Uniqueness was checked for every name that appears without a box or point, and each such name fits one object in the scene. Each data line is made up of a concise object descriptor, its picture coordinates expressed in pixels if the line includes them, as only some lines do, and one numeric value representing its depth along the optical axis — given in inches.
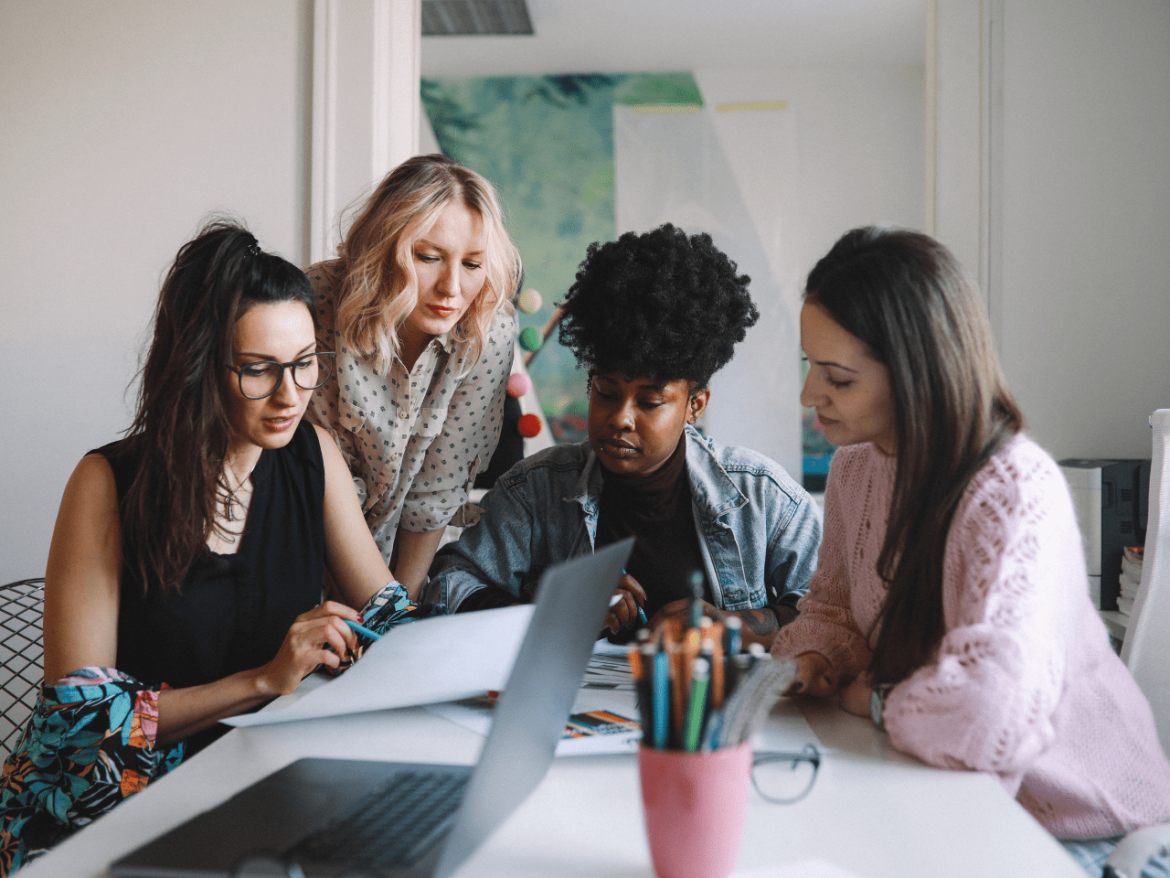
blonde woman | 63.7
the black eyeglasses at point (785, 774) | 29.3
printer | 78.1
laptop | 22.0
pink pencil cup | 23.1
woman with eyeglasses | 39.3
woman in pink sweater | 31.1
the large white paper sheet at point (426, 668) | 37.0
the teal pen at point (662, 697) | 22.3
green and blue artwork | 160.2
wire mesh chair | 75.5
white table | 24.8
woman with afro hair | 59.2
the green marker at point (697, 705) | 22.0
